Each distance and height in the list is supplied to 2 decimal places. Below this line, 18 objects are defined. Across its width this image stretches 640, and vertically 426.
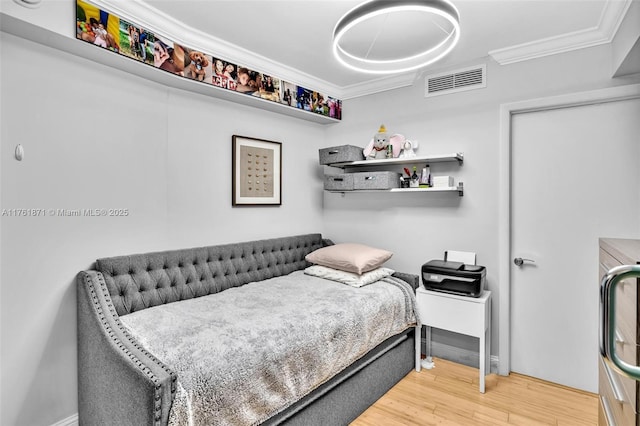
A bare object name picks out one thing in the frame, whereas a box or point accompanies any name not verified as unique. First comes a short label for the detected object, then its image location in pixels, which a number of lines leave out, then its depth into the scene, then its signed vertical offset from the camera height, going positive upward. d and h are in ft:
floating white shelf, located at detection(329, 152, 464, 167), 9.61 +1.45
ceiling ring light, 5.29 +3.09
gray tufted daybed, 4.74 -2.14
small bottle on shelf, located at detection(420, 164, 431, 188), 10.12 +0.88
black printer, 8.58 -1.75
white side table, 8.46 -2.71
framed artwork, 10.06 +1.11
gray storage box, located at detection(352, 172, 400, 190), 10.56 +0.88
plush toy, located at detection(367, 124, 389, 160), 11.11 +2.06
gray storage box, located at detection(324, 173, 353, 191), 11.39 +0.86
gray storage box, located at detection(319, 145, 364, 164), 11.12 +1.77
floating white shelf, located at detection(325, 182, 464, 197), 9.57 +0.54
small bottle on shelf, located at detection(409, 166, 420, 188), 10.37 +0.82
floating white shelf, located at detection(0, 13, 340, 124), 5.99 +3.07
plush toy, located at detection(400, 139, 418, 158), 10.67 +1.86
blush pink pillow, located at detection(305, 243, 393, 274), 9.57 -1.40
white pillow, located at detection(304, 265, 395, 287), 9.39 -1.87
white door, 8.03 -0.28
